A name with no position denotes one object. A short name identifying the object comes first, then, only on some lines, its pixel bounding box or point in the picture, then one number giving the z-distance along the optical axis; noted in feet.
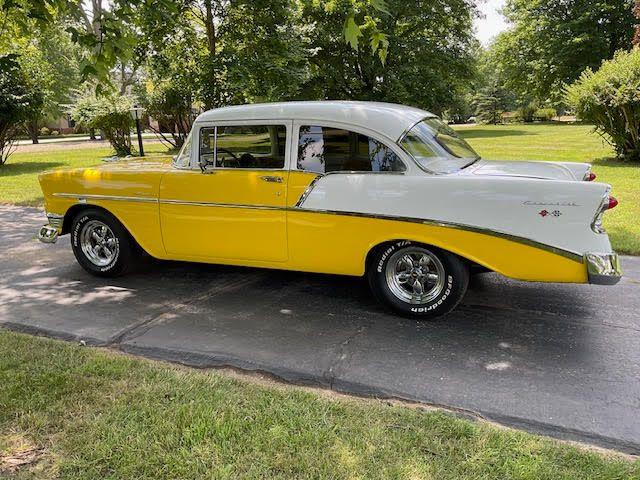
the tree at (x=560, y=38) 107.76
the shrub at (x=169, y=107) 62.85
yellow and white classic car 12.69
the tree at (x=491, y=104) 217.36
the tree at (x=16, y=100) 55.93
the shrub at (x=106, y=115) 60.08
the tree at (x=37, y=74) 57.62
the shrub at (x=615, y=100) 40.57
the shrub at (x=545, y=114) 199.84
